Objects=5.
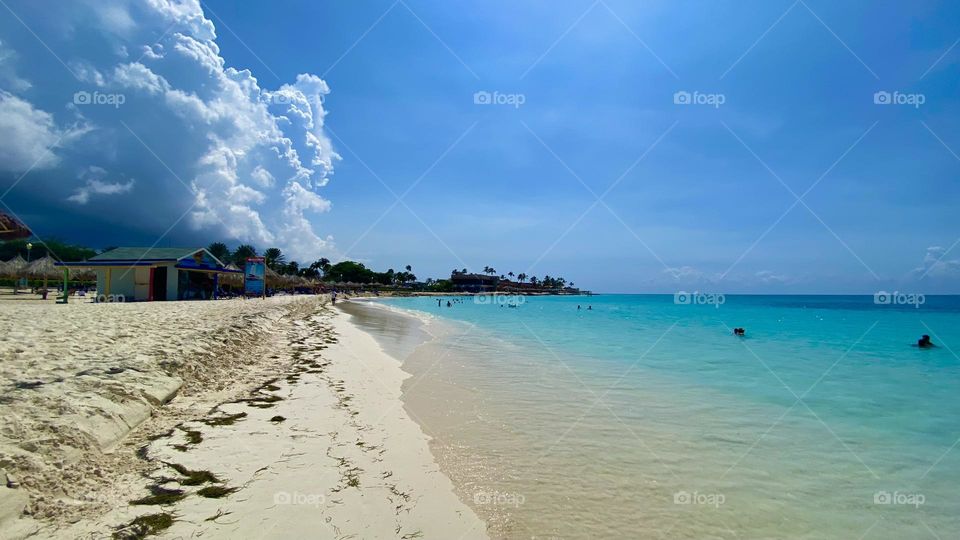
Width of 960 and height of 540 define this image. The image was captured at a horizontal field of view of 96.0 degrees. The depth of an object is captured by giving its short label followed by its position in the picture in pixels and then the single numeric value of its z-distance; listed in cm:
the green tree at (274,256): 10469
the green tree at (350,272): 12648
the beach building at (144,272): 2672
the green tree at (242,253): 10086
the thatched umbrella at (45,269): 3541
